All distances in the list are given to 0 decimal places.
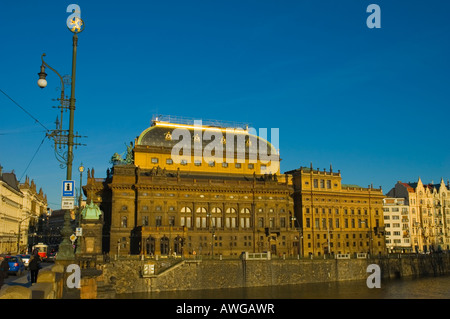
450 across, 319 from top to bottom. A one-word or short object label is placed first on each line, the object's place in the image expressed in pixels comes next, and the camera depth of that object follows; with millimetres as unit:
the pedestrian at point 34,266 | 29562
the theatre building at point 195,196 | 95625
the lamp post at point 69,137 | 31031
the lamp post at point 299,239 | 109306
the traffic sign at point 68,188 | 30391
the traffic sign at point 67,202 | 30703
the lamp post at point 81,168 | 58738
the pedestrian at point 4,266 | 30856
